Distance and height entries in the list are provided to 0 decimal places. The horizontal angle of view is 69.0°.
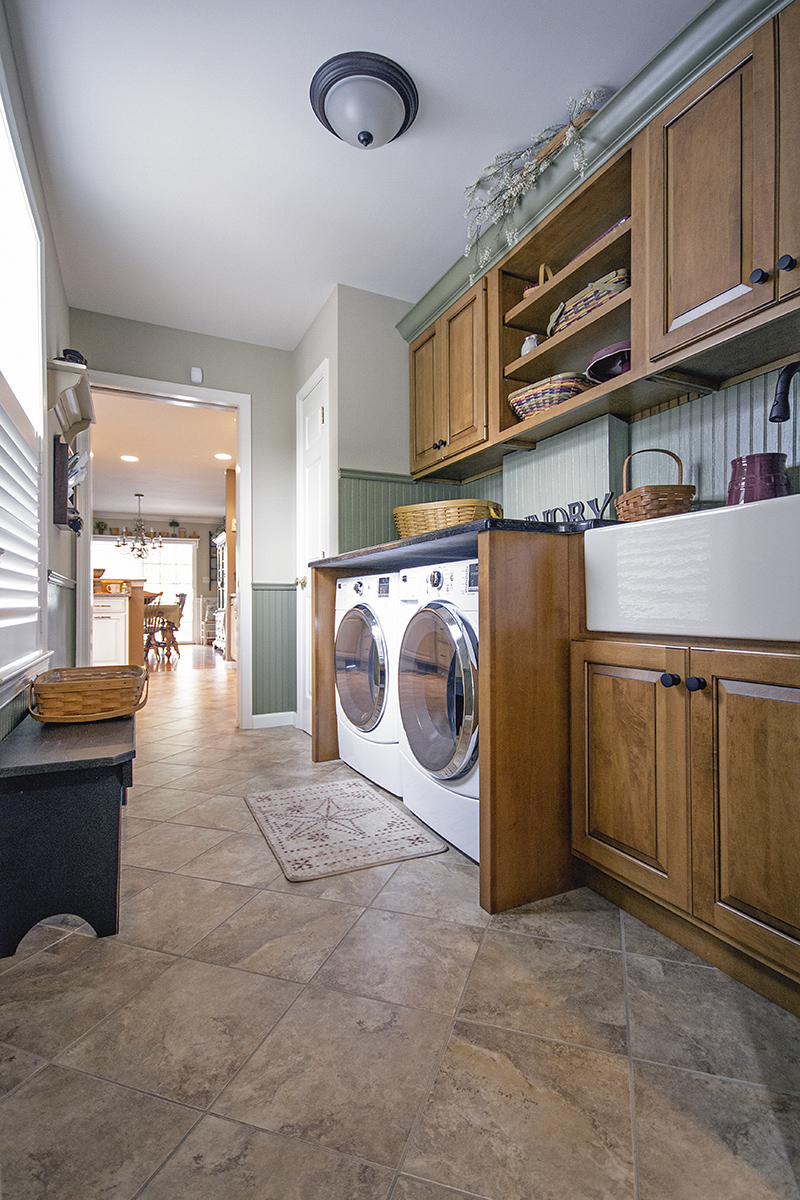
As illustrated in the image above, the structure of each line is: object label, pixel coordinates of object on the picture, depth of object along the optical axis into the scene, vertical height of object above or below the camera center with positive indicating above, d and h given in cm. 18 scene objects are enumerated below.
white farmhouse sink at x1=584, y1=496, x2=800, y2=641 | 103 +6
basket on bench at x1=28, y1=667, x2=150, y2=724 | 156 -26
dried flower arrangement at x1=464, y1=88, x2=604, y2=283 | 185 +155
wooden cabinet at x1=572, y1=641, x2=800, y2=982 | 104 -37
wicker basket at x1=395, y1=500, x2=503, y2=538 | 249 +39
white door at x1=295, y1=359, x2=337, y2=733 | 313 +62
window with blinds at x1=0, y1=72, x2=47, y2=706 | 148 +49
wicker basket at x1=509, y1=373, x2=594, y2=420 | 211 +79
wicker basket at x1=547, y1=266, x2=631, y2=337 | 189 +104
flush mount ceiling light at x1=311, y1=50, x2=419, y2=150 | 174 +159
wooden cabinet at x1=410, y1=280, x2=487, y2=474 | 257 +106
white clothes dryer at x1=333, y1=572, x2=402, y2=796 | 226 -31
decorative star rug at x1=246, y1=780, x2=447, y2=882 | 173 -77
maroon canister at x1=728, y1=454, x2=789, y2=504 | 141 +30
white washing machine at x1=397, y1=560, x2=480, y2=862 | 165 -31
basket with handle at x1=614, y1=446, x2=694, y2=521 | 154 +28
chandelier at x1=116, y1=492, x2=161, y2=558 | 1016 +113
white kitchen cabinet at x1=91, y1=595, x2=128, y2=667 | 641 -31
